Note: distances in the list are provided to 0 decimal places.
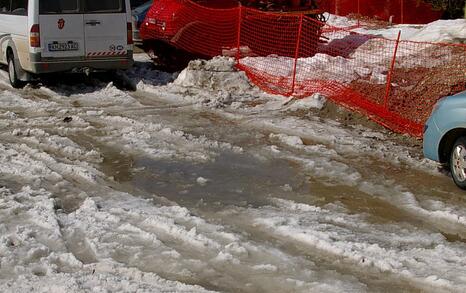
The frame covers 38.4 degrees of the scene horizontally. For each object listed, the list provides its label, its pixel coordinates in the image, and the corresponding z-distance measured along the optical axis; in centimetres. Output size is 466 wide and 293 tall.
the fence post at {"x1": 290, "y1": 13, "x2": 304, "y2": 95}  1250
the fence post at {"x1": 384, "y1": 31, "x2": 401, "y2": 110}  1070
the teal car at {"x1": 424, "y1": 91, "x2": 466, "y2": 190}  724
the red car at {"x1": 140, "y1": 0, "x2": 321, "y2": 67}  1516
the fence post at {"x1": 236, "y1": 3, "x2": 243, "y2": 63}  1435
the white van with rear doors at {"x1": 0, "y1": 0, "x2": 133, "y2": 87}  1259
